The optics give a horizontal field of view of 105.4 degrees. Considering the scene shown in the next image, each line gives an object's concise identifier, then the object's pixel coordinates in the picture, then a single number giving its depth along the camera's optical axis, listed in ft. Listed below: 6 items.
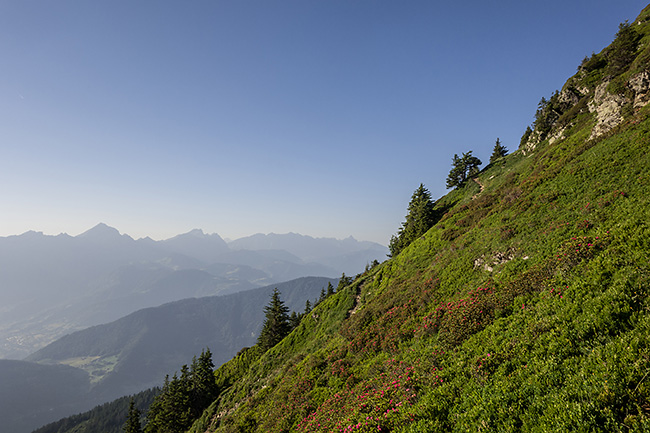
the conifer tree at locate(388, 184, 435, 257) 170.09
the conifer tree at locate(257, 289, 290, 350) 192.44
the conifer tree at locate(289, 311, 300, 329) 241.96
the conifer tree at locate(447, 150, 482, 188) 223.10
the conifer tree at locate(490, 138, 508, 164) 248.30
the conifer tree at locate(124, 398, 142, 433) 171.73
